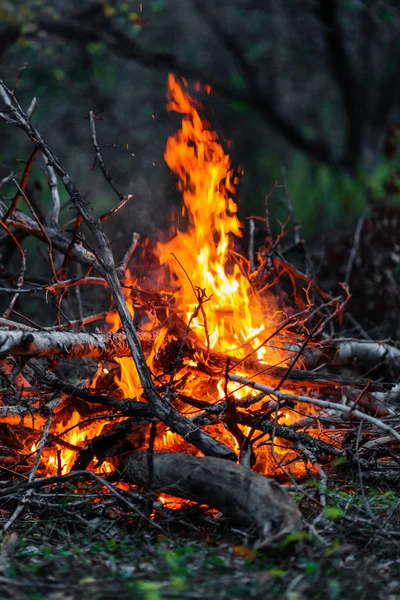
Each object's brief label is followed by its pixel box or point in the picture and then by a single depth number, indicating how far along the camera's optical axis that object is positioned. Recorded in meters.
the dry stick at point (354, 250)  13.57
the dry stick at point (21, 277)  8.78
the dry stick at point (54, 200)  10.30
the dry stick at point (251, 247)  10.95
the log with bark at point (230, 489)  5.14
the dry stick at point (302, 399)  5.75
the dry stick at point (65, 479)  5.66
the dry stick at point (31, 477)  5.65
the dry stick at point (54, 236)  9.39
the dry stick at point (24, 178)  7.71
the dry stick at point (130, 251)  8.89
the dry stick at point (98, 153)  7.74
